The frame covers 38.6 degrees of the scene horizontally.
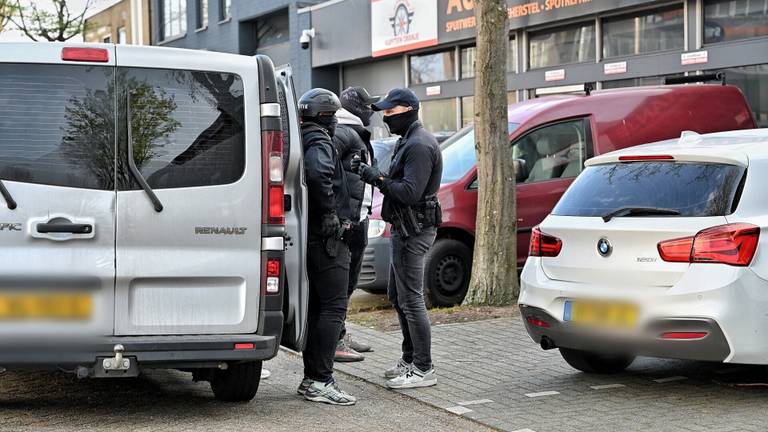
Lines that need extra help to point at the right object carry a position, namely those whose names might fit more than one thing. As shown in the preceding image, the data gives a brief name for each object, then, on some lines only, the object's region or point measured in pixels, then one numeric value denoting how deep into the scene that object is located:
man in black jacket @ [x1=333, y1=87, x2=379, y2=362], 6.88
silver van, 5.36
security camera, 26.20
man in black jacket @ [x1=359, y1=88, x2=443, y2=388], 6.69
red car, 10.56
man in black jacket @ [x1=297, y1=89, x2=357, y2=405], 6.30
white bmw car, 5.82
